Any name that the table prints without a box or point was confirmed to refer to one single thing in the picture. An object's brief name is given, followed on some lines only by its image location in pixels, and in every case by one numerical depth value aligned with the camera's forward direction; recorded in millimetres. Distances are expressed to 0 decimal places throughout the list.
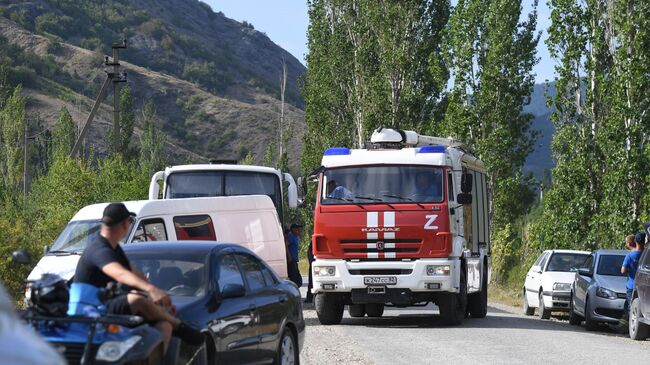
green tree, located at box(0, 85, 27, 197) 75625
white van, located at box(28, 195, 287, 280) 18734
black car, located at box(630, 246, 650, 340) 19578
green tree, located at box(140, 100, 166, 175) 113562
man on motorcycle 8484
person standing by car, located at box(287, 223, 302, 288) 27141
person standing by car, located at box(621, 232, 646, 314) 21391
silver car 22594
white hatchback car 26562
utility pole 40016
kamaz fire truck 20859
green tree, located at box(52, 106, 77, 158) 88169
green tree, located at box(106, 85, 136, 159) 97188
